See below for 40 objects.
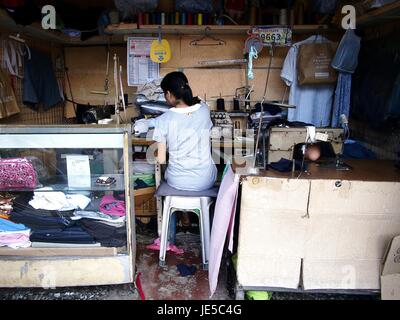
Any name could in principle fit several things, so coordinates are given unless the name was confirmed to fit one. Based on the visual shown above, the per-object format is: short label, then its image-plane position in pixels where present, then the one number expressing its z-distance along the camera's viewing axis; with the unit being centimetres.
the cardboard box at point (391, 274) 180
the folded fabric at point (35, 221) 202
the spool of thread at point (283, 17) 342
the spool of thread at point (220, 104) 362
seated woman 229
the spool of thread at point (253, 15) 349
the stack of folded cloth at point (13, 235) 199
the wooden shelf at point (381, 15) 241
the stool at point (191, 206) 229
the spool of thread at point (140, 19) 346
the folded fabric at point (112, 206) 209
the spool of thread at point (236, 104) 363
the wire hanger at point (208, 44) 367
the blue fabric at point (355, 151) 270
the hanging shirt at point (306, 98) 343
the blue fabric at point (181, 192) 229
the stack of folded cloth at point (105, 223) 205
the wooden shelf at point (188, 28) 338
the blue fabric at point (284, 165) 194
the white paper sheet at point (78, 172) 203
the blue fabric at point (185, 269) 232
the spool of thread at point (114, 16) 359
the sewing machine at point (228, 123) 295
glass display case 191
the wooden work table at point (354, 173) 183
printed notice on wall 361
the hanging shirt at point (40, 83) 350
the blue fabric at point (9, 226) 199
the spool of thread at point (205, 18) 347
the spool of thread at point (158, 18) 346
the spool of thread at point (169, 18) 347
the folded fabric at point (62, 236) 201
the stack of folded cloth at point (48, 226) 201
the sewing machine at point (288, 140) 229
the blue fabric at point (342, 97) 319
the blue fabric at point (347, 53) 299
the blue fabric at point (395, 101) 237
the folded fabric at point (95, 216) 206
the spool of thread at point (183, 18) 347
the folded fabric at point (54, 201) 202
